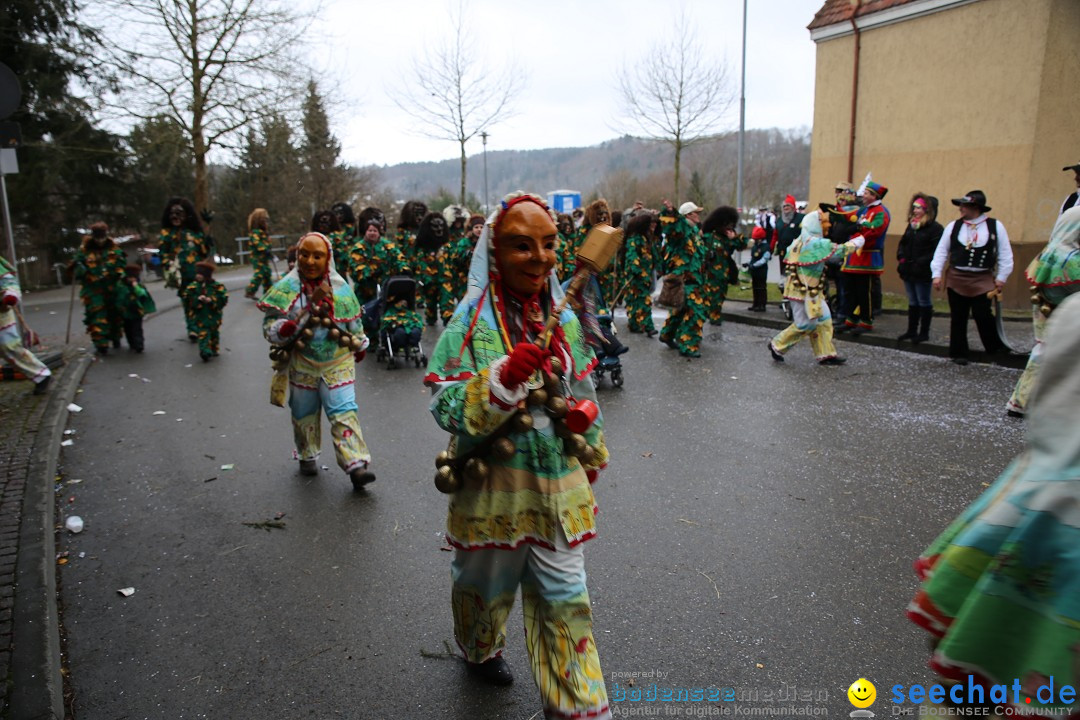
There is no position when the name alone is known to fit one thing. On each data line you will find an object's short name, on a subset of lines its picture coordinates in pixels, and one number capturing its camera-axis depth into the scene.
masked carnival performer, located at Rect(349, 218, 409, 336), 10.81
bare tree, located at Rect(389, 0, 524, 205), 27.70
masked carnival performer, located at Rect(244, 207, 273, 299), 14.91
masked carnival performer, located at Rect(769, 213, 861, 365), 9.50
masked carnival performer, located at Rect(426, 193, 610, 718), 2.61
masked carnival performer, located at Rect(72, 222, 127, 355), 11.41
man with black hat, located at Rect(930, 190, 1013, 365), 8.41
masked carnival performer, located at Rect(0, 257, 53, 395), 7.92
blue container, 32.84
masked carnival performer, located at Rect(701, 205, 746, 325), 10.88
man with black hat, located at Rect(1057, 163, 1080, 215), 7.73
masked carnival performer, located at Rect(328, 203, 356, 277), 11.81
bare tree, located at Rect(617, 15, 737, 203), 25.73
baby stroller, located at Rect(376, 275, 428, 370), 10.49
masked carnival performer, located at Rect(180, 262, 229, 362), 11.17
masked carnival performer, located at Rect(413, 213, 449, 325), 11.48
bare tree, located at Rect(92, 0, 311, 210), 25.11
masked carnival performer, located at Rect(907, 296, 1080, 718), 1.51
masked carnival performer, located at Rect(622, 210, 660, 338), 11.58
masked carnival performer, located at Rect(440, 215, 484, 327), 10.48
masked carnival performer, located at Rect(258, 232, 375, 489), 5.53
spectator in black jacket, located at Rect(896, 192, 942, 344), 10.48
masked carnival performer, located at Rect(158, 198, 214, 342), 11.48
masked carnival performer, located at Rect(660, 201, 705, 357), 10.59
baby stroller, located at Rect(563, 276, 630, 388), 8.15
